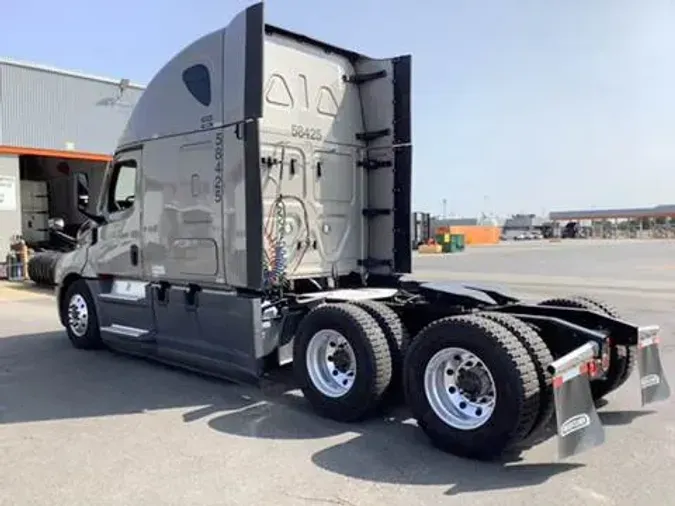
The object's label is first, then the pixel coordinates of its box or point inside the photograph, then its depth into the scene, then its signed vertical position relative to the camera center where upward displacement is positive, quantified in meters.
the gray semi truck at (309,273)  4.84 -0.46
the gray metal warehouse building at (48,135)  20.30 +3.38
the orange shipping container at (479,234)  64.38 -0.07
